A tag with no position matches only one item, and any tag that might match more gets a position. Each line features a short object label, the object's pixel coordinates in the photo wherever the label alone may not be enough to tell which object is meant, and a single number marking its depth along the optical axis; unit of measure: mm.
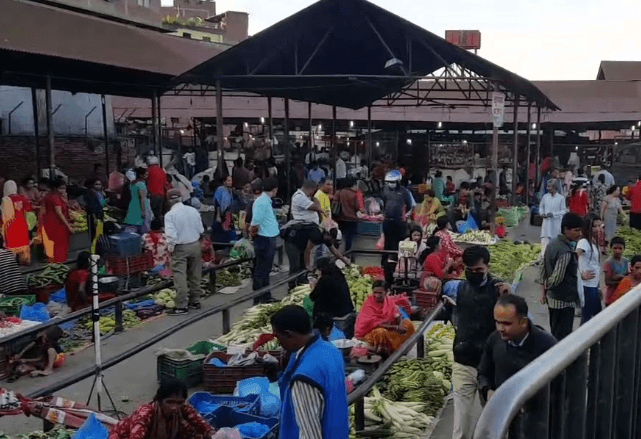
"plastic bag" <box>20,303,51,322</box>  8641
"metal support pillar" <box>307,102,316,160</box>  21866
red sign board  35438
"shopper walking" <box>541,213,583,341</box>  6734
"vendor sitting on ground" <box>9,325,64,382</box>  7297
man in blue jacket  3428
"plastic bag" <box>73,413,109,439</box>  4680
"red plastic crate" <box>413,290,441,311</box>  9203
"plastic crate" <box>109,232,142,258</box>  10906
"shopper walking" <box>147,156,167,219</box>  14086
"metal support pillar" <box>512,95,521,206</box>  15998
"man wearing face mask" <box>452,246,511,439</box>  5016
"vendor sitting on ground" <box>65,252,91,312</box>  8891
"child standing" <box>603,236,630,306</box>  8141
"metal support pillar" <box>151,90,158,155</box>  16888
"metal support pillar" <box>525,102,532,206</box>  19559
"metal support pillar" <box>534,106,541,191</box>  20000
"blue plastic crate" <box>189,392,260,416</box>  5582
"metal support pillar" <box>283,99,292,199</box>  18672
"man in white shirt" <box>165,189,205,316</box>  9367
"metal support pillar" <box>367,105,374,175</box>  21141
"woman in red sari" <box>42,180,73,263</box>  11102
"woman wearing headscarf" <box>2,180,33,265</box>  10953
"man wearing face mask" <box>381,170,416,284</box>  11672
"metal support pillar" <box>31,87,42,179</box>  15236
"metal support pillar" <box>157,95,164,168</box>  16781
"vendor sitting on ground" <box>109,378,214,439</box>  4379
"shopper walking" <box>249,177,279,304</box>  9797
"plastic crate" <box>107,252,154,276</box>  10727
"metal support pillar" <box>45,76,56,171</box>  12799
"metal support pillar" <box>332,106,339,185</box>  20156
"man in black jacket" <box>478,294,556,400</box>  3904
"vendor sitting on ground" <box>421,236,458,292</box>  9348
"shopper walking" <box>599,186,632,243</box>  15117
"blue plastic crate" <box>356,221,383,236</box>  15969
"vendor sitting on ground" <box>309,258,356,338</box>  7594
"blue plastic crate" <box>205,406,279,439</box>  5367
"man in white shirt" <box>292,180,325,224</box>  10109
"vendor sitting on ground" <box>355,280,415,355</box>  7320
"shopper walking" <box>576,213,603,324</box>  7824
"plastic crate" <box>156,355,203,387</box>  6898
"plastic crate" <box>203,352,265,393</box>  6590
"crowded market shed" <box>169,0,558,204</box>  12281
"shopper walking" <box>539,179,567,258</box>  12633
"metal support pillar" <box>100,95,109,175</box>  18394
